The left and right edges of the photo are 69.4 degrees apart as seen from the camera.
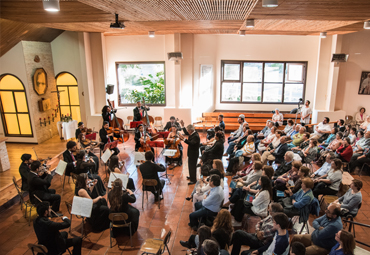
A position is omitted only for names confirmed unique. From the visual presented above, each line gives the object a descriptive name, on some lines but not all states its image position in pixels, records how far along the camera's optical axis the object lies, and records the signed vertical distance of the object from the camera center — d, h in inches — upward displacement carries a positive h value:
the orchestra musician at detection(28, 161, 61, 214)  192.2 -75.6
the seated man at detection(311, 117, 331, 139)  323.0 -60.3
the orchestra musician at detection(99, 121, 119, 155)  294.5 -60.4
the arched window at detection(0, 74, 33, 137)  360.2 -35.2
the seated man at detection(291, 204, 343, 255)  135.9 -79.8
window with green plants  451.2 -4.7
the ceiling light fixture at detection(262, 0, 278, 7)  149.9 +42.4
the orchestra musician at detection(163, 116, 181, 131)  318.3 -53.0
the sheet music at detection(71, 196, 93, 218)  157.9 -73.5
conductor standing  234.5 -59.4
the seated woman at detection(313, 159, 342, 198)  195.5 -75.5
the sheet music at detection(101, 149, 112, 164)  227.5 -63.0
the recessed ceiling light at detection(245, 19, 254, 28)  240.4 +50.2
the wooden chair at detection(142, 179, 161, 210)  202.8 -77.3
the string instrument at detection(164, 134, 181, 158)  278.2 -64.8
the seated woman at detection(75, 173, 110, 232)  173.8 -85.7
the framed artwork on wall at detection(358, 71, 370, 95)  409.9 -7.0
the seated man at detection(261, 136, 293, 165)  251.1 -70.9
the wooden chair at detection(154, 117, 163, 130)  439.2 -69.0
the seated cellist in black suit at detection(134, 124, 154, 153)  281.7 -57.9
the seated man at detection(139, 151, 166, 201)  204.7 -67.4
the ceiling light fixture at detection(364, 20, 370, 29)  245.4 +49.2
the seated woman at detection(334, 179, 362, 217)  164.7 -74.2
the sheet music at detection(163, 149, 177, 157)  241.3 -65.5
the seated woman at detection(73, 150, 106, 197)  214.1 -69.9
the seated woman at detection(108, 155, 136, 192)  203.6 -65.3
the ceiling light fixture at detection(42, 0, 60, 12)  135.1 +38.4
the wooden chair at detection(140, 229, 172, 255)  139.3 -89.3
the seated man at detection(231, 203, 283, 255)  141.5 -83.8
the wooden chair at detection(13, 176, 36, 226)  197.5 -89.9
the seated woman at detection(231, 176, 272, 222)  166.7 -73.9
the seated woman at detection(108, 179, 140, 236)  163.2 -75.4
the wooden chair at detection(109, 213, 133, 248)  161.0 -87.2
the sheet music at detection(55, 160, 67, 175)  206.4 -66.5
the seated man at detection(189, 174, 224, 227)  165.9 -75.1
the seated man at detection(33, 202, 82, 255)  137.9 -77.4
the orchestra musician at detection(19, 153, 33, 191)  205.1 -64.9
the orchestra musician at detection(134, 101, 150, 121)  356.8 -42.3
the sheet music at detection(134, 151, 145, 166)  228.2 -63.9
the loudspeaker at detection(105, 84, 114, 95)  385.7 -12.4
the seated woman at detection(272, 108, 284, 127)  381.4 -53.8
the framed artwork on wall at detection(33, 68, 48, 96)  364.8 -0.3
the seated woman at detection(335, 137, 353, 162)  249.9 -67.7
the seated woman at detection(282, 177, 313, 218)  165.0 -74.9
